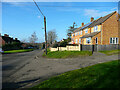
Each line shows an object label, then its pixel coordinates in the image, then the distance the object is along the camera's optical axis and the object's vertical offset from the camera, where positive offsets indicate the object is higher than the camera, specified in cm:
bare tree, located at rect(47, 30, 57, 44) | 6194 +633
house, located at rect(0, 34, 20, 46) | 5341 +387
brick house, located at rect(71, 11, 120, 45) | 2316 +335
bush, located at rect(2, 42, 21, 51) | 4184 +6
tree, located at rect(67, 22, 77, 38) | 5631 +930
